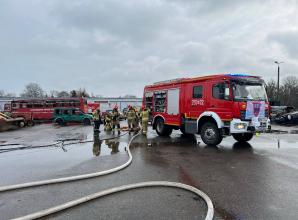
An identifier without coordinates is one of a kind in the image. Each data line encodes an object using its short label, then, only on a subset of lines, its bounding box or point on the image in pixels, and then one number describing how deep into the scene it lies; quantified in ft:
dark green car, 66.74
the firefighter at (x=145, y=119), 35.68
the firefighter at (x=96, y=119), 39.64
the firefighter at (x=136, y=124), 40.51
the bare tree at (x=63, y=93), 220.64
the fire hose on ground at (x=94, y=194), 9.58
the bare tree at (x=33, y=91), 223.35
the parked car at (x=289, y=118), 53.76
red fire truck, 23.86
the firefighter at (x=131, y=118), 40.65
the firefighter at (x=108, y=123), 43.54
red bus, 75.57
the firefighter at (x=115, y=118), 42.88
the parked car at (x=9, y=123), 52.71
